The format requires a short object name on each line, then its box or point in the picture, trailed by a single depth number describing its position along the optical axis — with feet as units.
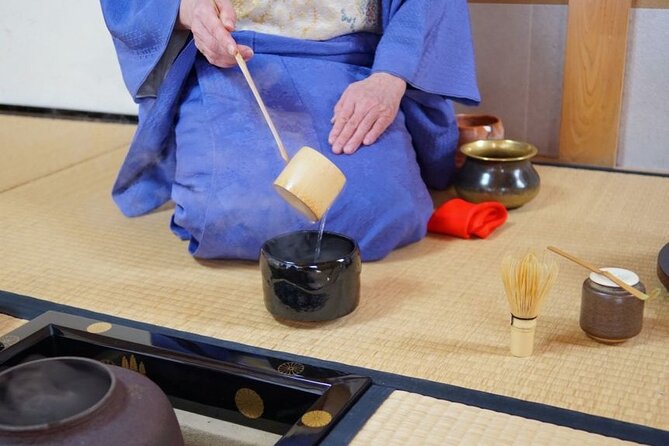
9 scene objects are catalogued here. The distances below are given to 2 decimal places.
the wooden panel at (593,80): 8.80
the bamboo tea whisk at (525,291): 4.95
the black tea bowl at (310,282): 5.47
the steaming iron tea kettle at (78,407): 3.64
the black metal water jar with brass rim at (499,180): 7.58
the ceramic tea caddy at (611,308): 5.17
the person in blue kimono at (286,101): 6.58
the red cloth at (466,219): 7.13
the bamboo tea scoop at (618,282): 5.11
